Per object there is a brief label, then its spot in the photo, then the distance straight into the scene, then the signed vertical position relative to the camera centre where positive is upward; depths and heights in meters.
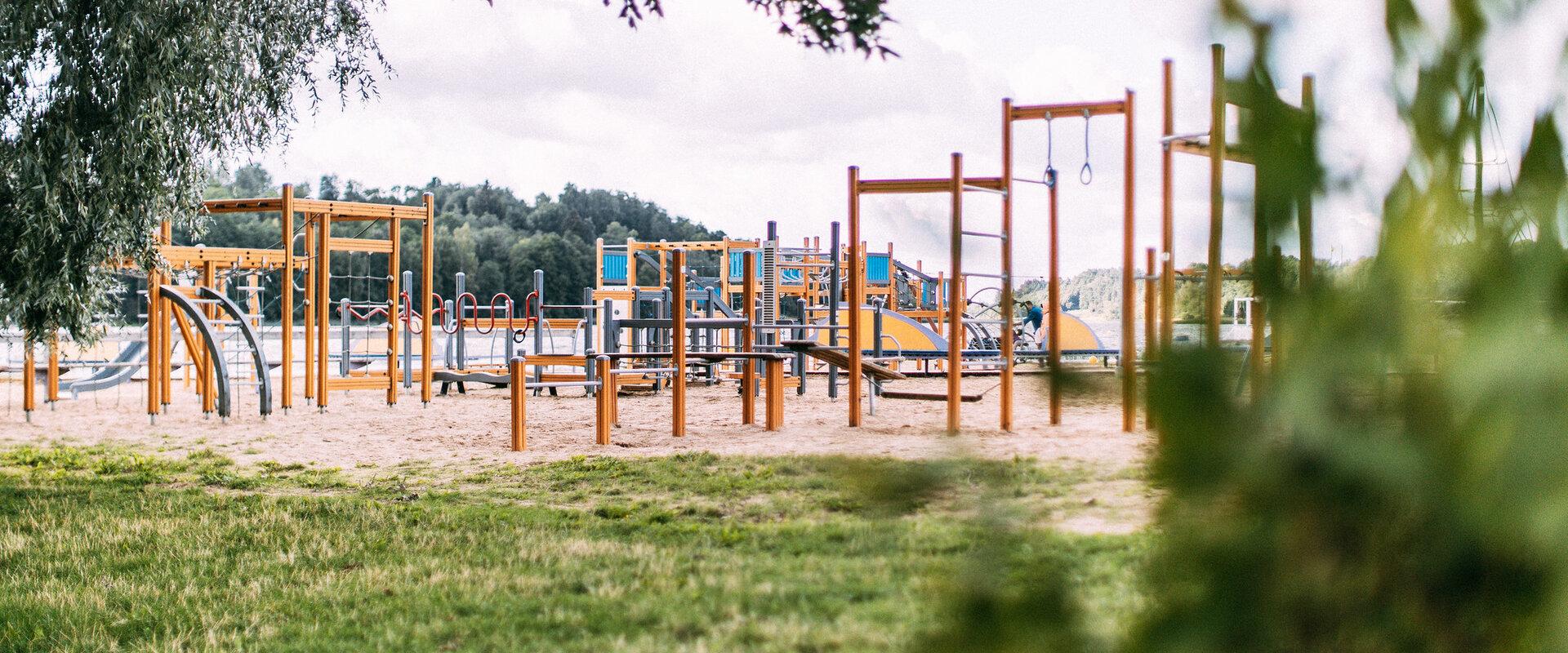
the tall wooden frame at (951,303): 10.22 +0.50
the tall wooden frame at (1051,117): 9.69 +1.60
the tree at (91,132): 7.81 +1.20
